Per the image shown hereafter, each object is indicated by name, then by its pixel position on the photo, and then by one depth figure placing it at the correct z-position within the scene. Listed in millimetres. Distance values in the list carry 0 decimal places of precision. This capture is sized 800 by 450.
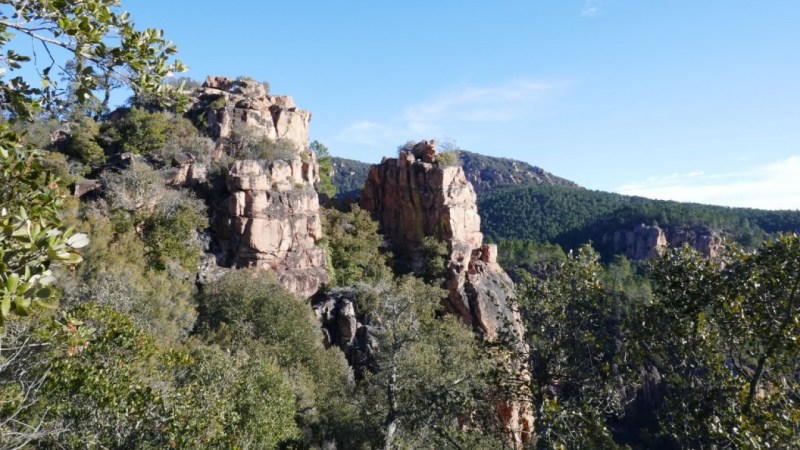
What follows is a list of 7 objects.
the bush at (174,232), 27289
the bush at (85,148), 31194
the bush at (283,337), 21938
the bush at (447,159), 41094
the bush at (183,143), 32594
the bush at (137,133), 32875
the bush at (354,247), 36688
